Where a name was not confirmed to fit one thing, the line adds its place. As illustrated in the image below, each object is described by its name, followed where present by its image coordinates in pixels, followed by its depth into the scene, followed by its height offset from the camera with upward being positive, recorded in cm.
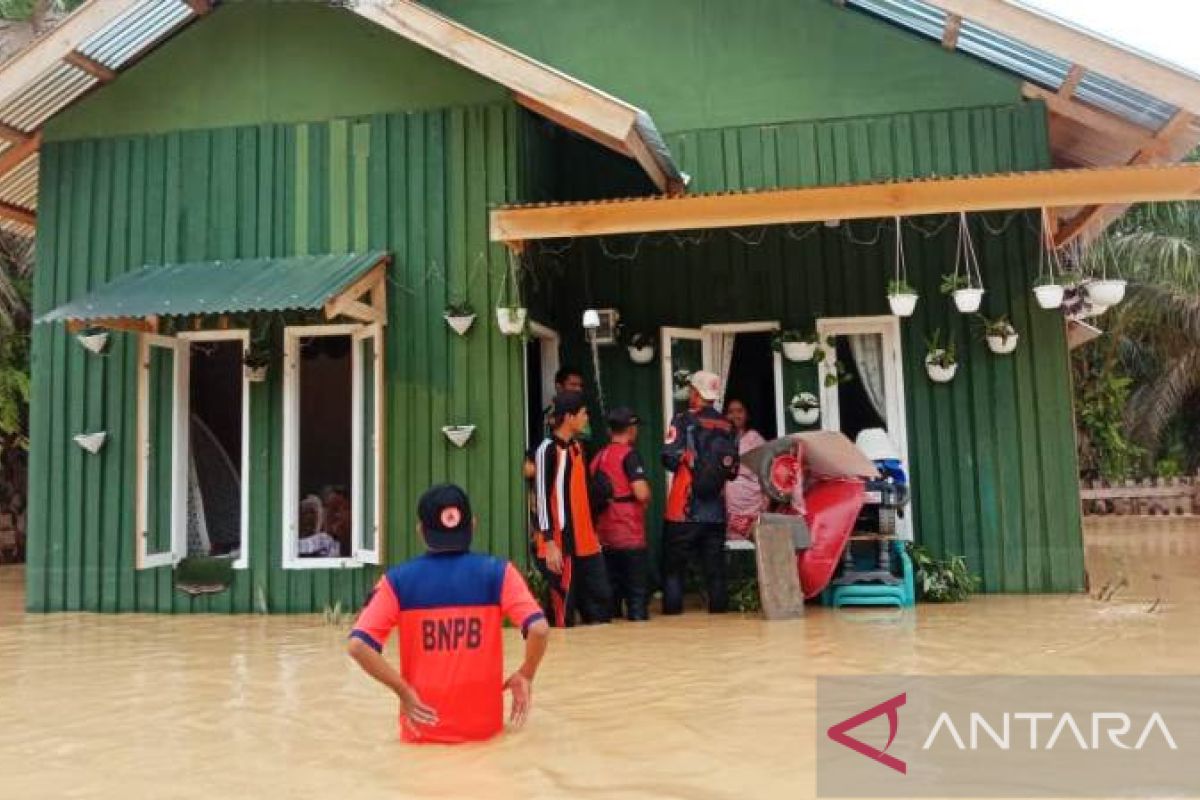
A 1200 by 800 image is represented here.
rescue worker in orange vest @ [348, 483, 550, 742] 356 -41
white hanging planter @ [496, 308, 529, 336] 744 +126
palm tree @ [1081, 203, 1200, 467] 1755 +276
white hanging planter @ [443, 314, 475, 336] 765 +129
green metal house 773 +187
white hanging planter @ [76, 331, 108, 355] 808 +131
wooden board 695 -55
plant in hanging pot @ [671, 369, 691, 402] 856 +88
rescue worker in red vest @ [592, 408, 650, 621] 716 -13
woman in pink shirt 813 -9
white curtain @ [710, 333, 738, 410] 871 +115
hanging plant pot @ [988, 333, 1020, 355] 786 +104
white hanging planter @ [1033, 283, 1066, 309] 751 +133
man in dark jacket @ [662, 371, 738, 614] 718 +0
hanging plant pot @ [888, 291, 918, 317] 757 +132
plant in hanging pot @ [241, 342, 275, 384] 804 +110
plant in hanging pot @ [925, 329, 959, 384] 795 +93
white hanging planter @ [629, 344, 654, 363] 855 +113
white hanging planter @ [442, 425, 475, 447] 758 +47
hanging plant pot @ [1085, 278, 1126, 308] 747 +133
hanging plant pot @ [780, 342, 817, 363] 827 +109
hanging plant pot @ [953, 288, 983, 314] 756 +132
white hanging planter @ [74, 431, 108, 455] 816 +54
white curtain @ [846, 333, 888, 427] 834 +96
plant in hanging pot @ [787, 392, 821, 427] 836 +63
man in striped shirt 682 -18
